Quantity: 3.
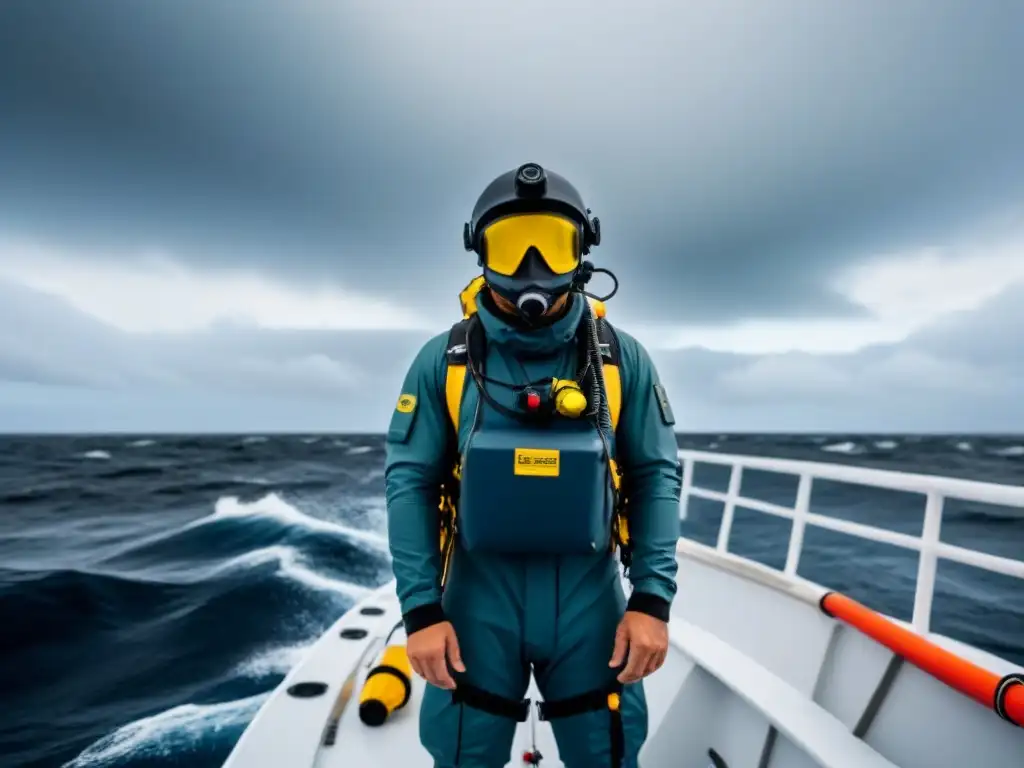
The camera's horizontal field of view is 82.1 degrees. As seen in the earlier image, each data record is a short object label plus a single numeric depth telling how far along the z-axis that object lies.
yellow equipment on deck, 2.91
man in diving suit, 1.58
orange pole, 1.67
